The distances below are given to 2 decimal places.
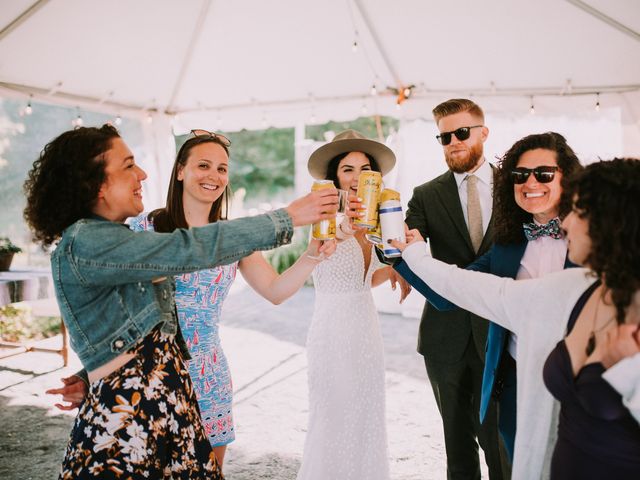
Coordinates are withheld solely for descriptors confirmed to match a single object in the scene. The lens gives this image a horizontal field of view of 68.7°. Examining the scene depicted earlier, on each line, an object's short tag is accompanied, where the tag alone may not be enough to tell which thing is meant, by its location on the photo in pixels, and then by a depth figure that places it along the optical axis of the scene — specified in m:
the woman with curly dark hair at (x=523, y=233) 1.71
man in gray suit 2.33
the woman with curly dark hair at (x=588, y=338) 1.06
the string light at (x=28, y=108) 4.52
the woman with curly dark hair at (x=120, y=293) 1.13
